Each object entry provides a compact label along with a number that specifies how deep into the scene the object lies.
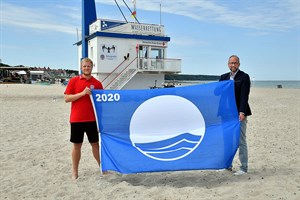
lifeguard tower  19.64
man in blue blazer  4.57
